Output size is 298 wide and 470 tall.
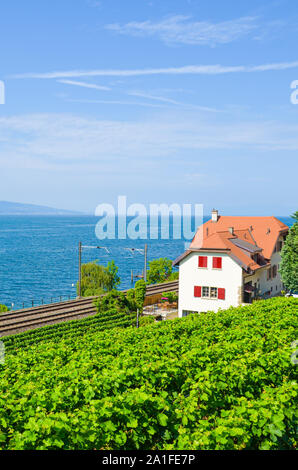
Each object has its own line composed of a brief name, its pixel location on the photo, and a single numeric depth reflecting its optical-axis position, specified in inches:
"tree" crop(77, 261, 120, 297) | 2608.3
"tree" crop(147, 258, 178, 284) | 2795.3
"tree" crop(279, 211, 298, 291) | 1549.0
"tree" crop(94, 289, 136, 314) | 1609.3
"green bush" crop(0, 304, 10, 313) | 1962.8
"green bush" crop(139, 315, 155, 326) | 1498.5
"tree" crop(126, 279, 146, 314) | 1610.5
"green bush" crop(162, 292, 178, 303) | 1983.3
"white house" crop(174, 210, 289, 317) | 1487.5
